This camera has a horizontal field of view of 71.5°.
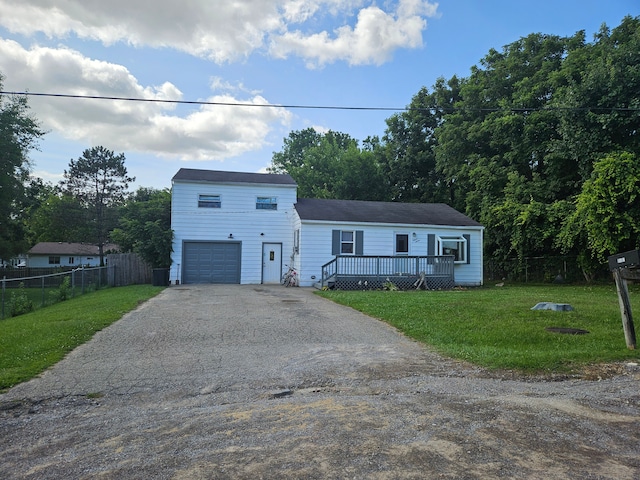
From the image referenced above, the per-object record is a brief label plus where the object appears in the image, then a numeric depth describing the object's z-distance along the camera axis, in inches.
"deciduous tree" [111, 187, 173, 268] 791.5
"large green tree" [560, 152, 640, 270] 668.7
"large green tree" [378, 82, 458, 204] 1315.2
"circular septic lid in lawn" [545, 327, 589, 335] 314.2
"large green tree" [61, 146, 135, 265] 1787.6
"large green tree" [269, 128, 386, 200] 1385.3
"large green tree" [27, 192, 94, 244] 1615.4
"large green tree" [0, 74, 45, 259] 938.1
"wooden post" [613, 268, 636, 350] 274.8
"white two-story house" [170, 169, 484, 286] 788.0
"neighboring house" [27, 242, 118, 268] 1881.2
